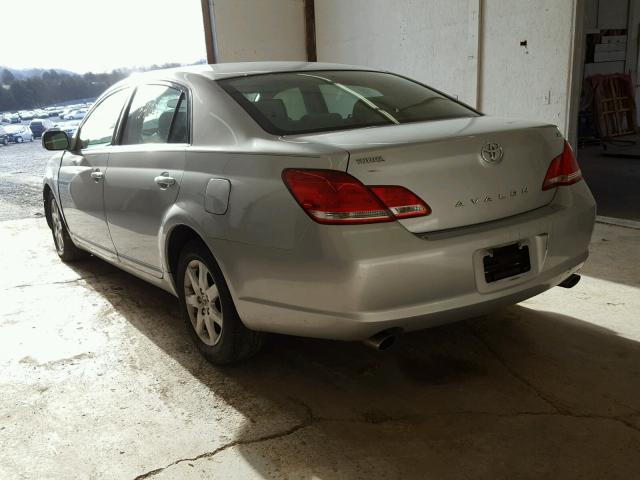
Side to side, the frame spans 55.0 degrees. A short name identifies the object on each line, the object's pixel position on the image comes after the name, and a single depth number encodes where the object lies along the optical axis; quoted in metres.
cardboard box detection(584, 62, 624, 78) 11.67
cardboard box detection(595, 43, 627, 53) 11.64
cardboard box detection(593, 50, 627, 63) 11.67
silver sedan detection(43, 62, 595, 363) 2.28
